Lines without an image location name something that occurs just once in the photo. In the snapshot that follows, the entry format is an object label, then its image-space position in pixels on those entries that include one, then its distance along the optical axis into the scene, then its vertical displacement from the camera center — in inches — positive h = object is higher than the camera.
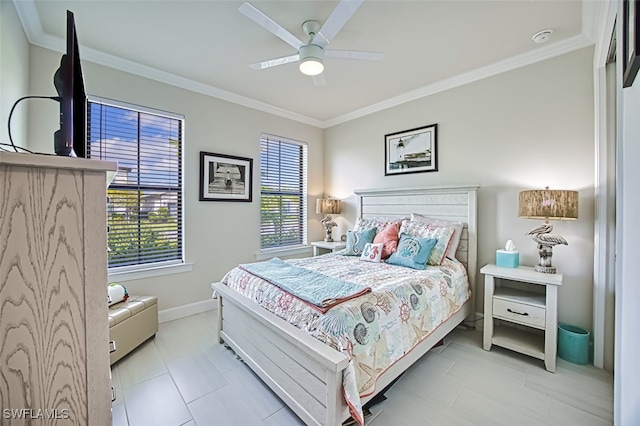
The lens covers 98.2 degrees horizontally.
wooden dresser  24.6 -7.6
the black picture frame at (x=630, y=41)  34.4 +23.0
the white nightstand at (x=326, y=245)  157.8 -20.8
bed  57.7 -36.5
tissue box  103.4 -18.3
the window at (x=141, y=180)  111.0 +12.9
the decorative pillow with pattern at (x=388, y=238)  117.6 -12.6
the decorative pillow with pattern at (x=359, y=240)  129.8 -14.5
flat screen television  33.7 +14.3
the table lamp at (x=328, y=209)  173.9 +0.6
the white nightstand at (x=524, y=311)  87.0 -33.8
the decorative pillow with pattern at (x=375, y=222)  134.4 -6.1
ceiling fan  71.2 +49.3
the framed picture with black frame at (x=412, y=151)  135.3 +30.5
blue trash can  89.5 -44.3
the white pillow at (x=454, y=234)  115.2 -10.1
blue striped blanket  68.6 -21.3
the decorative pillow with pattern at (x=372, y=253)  115.8 -18.2
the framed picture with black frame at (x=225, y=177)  134.6 +16.7
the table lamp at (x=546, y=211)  88.1 -0.3
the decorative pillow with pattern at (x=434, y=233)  109.0 -9.7
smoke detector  91.4 +58.8
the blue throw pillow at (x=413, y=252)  104.5 -16.4
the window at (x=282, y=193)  160.9 +10.7
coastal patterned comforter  60.5 -26.6
